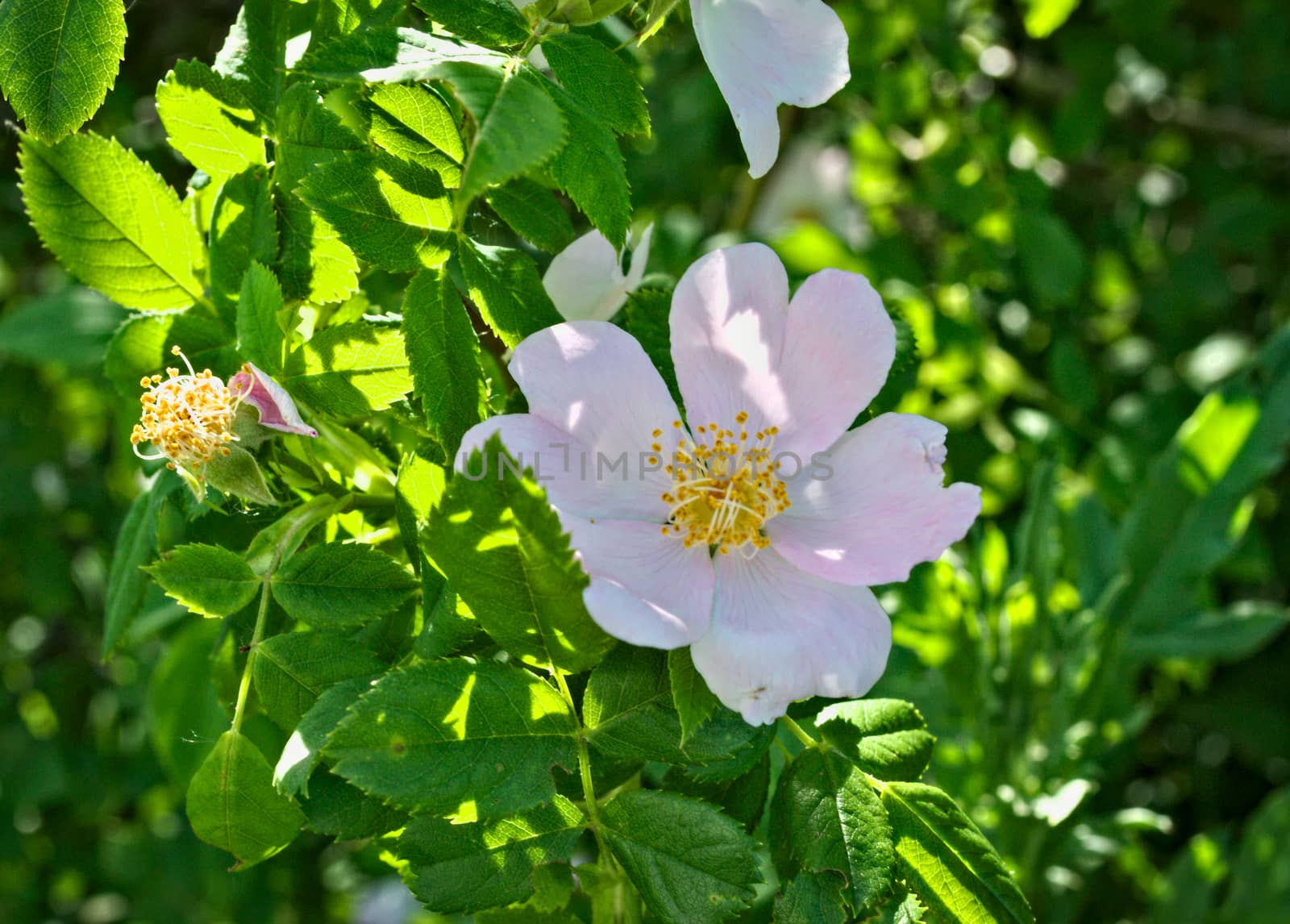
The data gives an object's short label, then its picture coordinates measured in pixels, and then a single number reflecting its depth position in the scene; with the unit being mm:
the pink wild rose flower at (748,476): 369
